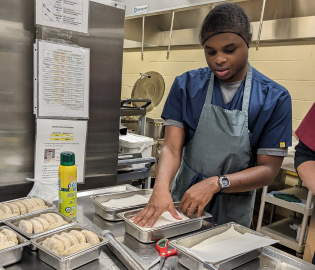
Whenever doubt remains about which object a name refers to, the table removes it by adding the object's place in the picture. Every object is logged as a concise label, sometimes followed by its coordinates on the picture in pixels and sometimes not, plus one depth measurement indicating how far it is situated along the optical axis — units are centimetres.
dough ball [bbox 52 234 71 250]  75
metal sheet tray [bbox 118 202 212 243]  88
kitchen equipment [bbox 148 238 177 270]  79
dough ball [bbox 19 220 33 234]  82
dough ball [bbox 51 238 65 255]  72
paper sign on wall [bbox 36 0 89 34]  121
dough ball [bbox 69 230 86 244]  79
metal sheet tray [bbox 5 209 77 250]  79
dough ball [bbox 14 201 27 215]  95
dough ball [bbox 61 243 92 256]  72
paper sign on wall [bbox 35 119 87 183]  129
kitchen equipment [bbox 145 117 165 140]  344
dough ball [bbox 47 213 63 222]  89
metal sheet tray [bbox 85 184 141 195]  133
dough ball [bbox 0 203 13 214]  92
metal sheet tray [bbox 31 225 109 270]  70
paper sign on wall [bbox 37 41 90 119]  124
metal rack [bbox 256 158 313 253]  243
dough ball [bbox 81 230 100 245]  78
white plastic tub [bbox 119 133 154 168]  228
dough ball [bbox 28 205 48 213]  95
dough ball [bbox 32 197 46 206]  102
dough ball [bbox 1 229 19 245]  76
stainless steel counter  75
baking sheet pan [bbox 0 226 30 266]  71
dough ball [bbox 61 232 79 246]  77
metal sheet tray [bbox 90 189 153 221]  102
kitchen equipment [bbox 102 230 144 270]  73
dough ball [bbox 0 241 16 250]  72
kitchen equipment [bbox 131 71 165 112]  339
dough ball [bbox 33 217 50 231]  84
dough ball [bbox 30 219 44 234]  82
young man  109
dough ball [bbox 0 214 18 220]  88
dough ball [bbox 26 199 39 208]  100
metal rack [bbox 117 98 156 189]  203
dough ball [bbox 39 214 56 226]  87
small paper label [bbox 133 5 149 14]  267
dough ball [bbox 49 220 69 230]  84
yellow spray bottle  96
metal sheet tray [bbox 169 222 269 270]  73
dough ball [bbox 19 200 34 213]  97
